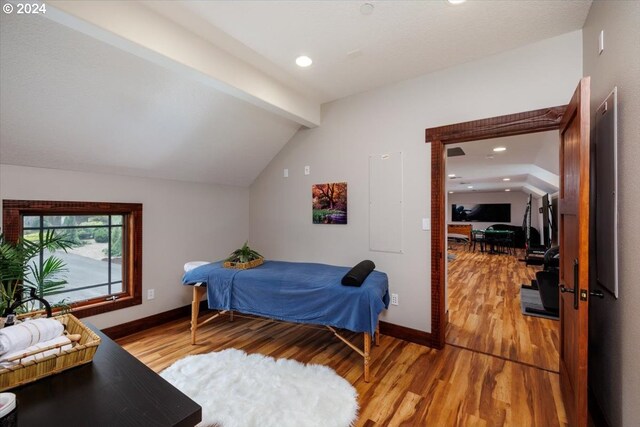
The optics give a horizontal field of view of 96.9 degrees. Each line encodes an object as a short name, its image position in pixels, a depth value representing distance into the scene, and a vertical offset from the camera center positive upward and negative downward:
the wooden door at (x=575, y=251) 1.41 -0.21
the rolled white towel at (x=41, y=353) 0.88 -0.46
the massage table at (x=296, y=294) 2.29 -0.72
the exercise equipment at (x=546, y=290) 3.06 -0.90
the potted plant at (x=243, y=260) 3.00 -0.50
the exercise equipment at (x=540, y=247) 5.94 -0.78
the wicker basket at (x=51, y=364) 0.86 -0.49
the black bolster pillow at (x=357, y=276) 2.37 -0.53
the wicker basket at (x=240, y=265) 2.97 -0.54
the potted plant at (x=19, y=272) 1.15 -0.26
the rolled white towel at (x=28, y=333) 0.91 -0.42
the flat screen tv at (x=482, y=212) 11.55 +0.11
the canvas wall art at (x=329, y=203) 3.38 +0.14
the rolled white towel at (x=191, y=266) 3.05 -0.56
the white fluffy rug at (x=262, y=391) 1.77 -1.27
